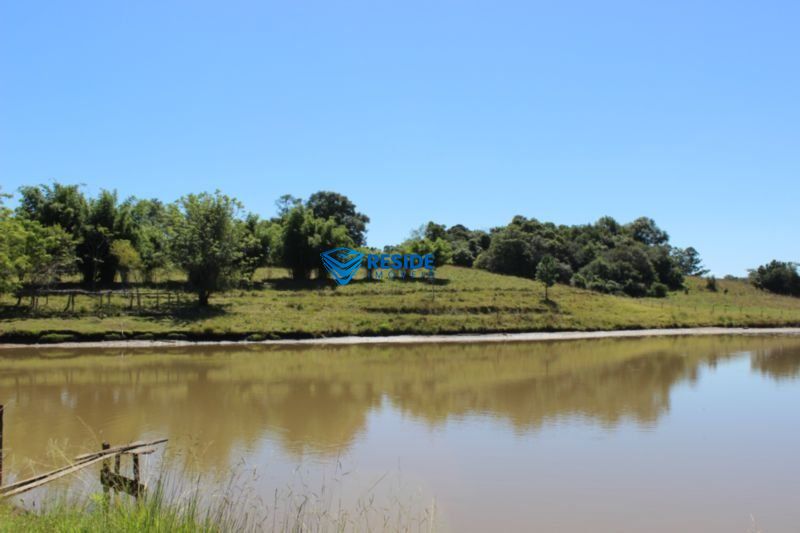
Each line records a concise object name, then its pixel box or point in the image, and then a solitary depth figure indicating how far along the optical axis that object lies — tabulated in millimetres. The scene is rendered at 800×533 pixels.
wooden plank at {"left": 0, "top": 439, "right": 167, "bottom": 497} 7348
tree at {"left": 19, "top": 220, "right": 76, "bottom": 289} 37375
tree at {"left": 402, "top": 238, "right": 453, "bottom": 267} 64062
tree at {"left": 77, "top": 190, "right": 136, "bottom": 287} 46747
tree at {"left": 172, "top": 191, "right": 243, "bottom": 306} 42594
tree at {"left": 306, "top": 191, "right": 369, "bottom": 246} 81875
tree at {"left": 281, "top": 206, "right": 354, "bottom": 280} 57000
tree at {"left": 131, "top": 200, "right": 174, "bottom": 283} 45000
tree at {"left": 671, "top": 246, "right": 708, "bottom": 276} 104125
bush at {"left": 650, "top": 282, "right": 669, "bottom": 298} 68500
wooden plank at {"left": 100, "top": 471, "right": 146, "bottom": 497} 7685
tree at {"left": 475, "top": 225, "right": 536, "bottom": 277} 70688
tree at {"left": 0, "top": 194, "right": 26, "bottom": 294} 31812
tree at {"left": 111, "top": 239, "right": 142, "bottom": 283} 45250
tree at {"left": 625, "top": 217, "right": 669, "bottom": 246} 105250
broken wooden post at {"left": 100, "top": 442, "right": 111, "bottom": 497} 8107
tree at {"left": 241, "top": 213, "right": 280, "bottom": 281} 56888
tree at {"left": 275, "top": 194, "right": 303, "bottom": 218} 89338
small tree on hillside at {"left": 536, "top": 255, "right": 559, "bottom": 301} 51094
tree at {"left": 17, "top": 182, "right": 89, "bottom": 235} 46031
